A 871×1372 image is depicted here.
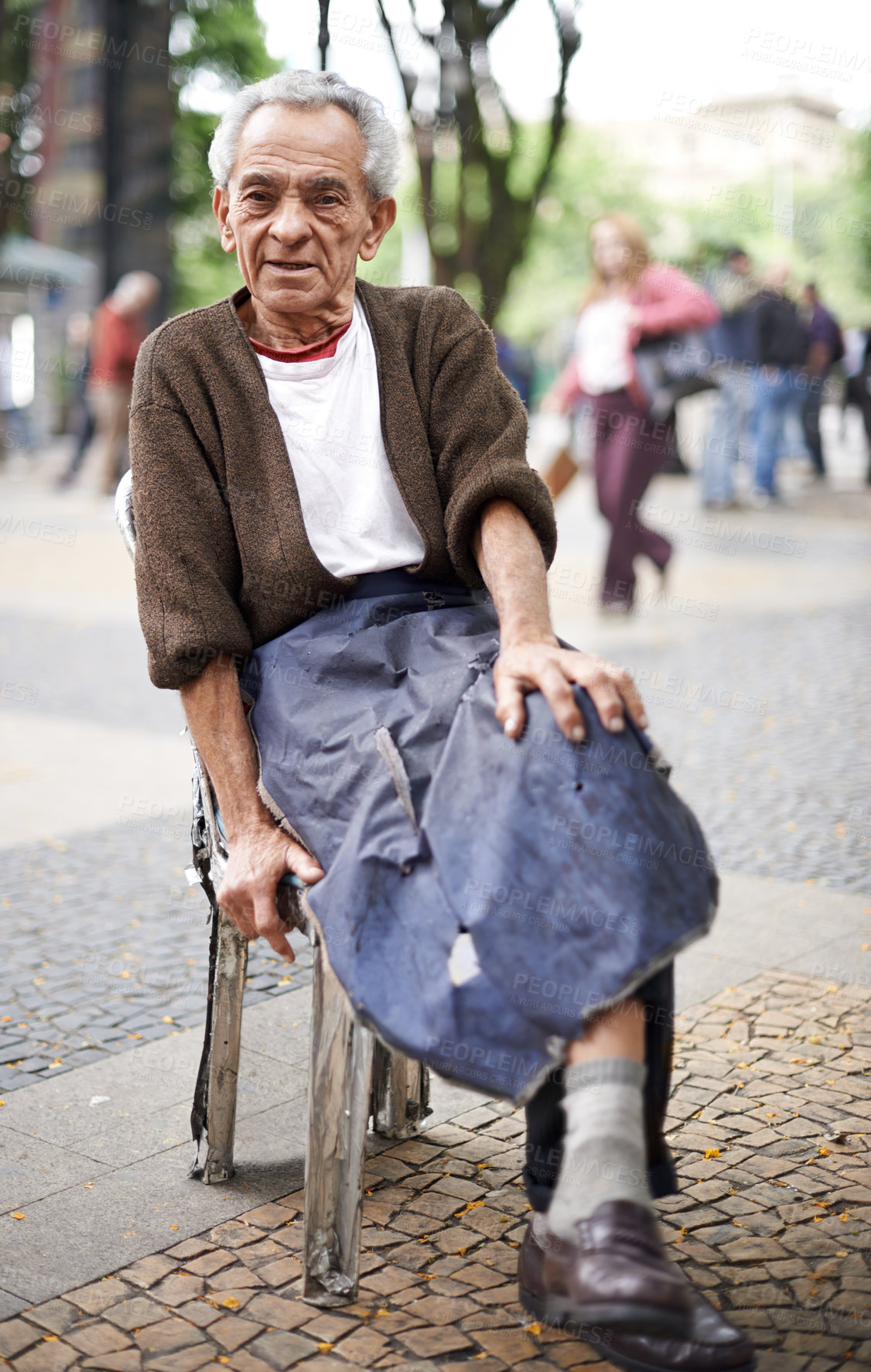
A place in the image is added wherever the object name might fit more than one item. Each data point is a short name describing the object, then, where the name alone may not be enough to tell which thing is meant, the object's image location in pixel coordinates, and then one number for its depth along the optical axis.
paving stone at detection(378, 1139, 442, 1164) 2.92
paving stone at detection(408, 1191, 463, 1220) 2.69
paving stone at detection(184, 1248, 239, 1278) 2.46
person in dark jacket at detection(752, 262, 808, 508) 15.88
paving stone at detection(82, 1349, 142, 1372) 2.18
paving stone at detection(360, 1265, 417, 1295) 2.42
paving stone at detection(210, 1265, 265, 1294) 2.42
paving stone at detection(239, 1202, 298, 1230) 2.65
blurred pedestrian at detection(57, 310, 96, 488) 17.64
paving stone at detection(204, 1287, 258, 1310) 2.36
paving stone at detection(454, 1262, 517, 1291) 2.44
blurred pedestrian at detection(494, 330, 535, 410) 18.88
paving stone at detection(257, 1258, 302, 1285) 2.44
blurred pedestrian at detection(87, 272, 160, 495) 14.88
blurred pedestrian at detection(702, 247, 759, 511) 15.53
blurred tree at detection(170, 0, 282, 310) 27.84
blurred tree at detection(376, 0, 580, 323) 11.43
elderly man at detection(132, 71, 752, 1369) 1.99
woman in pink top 8.75
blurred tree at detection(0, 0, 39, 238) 18.42
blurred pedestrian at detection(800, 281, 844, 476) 17.52
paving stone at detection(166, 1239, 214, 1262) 2.53
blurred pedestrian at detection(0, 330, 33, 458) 21.95
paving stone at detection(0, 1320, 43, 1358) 2.23
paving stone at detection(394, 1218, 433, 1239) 2.62
